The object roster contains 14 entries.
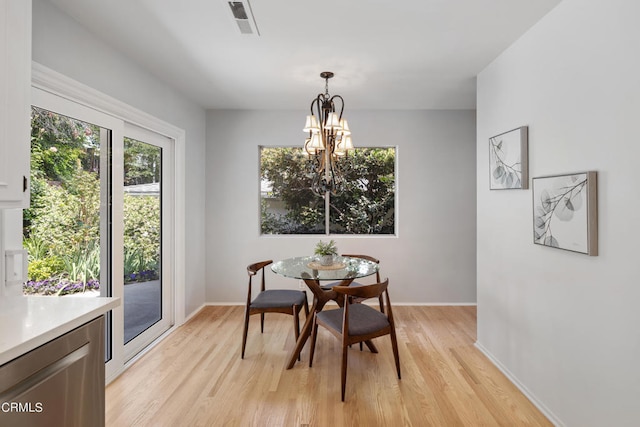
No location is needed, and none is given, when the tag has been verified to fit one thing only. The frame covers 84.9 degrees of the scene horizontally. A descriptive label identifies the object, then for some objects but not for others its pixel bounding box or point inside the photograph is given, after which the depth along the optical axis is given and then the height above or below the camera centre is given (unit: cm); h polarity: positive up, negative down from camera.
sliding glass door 206 -3
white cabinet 135 +45
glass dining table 269 -48
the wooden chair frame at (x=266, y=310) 290 -81
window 451 +24
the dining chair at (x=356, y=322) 233 -78
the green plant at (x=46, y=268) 202 -33
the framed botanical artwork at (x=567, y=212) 177 +1
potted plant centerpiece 302 -35
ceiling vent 201 +121
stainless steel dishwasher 108 -59
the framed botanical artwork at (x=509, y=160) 239 +39
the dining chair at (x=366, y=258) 347 -48
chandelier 284 +56
